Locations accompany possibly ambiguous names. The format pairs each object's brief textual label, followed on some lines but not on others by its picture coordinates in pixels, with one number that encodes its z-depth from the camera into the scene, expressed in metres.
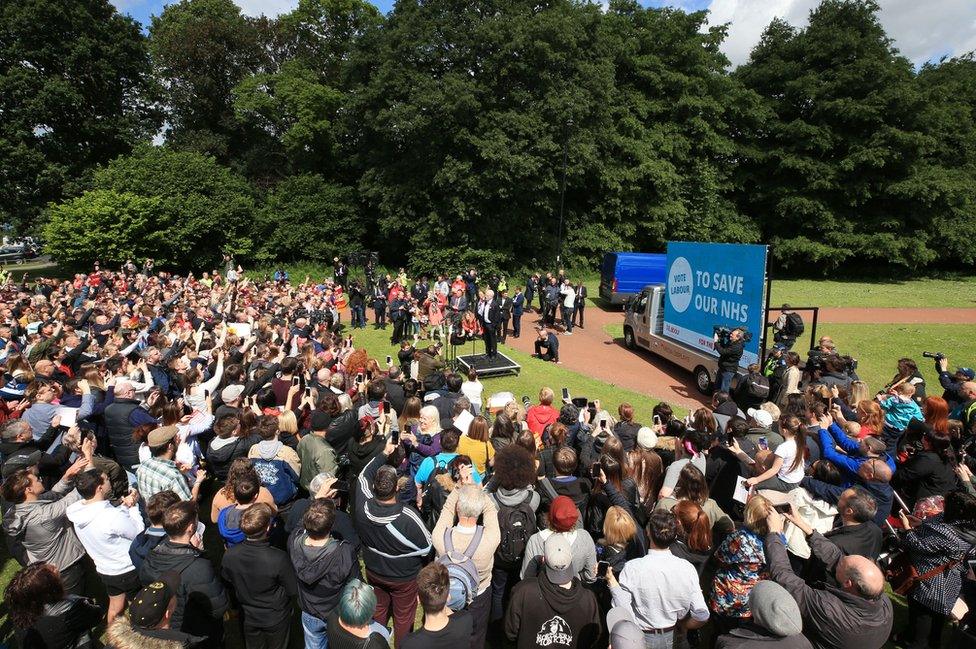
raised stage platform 12.75
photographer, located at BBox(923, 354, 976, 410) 7.18
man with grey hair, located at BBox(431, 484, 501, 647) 3.81
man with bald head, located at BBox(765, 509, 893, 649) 3.18
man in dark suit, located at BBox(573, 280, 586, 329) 18.66
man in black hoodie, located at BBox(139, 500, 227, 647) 3.57
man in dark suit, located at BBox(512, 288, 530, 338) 16.77
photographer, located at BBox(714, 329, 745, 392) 10.31
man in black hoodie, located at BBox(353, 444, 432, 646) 3.91
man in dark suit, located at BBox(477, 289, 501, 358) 13.47
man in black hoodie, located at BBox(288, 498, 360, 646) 3.62
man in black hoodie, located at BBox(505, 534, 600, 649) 3.42
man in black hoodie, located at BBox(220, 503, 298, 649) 3.59
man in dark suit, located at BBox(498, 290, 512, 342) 15.46
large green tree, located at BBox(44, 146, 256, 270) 25.34
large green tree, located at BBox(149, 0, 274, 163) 33.03
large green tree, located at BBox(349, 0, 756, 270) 26.28
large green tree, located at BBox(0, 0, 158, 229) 27.33
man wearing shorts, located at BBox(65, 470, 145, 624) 3.98
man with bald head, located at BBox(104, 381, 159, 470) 5.64
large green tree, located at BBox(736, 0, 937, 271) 32.81
